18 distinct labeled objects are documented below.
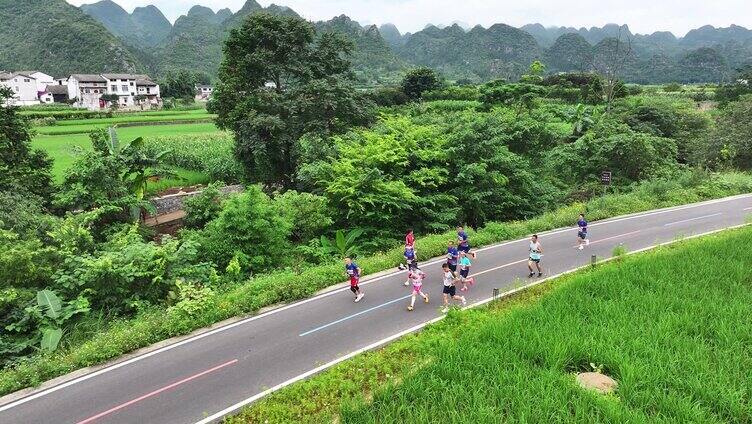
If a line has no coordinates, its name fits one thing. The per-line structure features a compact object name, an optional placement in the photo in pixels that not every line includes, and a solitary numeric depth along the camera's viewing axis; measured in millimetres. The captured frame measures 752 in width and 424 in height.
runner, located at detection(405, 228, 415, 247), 14294
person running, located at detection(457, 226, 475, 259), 14000
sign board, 20691
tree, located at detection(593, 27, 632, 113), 36406
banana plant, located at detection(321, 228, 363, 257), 17578
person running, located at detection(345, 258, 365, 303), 12258
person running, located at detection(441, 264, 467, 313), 11734
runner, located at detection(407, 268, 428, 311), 11922
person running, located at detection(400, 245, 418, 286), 13852
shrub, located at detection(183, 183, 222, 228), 20453
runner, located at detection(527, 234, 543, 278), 13797
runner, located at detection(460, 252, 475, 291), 13133
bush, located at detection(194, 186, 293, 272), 15766
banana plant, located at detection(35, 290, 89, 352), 11115
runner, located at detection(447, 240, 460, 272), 13133
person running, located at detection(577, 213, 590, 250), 16609
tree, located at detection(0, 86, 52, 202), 18359
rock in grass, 7479
